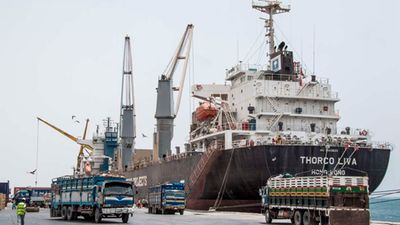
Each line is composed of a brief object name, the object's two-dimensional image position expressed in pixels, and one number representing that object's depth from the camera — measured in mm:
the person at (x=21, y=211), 23422
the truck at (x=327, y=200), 23312
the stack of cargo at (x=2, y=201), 49725
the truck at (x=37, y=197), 61719
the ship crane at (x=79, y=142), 84462
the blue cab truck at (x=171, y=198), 39188
